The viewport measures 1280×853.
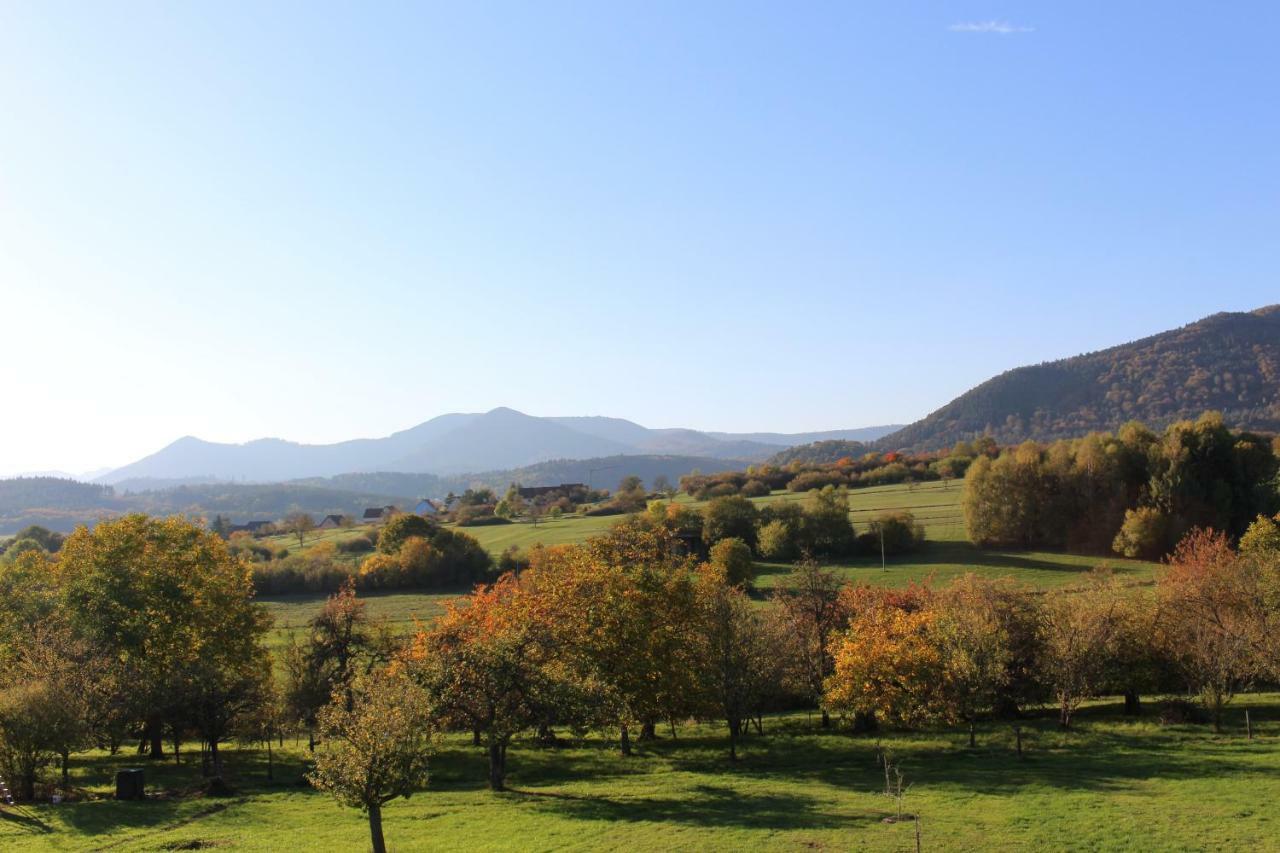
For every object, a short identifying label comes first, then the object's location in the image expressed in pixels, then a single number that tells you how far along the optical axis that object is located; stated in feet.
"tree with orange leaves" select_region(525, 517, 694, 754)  138.82
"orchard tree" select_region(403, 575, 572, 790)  113.39
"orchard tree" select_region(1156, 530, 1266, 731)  138.72
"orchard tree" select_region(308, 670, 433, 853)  82.99
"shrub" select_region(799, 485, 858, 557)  336.70
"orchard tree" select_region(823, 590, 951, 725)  136.67
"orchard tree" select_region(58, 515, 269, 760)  145.89
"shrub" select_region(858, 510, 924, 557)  331.57
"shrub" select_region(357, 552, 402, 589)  351.46
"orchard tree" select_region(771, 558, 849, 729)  165.58
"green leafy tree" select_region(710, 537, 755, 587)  294.66
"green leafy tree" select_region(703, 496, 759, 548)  350.84
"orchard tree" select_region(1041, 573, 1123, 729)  140.26
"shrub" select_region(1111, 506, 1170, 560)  304.30
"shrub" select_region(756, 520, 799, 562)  337.72
